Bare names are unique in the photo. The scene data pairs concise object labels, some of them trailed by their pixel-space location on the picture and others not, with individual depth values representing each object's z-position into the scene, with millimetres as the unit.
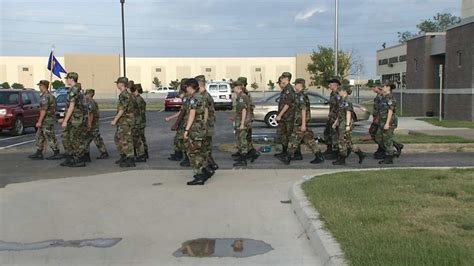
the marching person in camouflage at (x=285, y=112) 11492
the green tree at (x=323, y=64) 58438
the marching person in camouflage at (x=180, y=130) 10187
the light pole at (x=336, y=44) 28297
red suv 19200
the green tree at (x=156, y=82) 102688
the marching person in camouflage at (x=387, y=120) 11466
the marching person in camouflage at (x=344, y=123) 11250
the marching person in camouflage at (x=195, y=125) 9281
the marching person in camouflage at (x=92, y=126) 12398
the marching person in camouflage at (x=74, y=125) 11461
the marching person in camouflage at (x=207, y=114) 9556
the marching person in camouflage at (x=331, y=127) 11609
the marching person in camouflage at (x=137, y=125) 11805
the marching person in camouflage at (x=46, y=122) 12602
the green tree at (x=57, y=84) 82750
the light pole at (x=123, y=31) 36312
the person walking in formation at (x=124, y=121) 11375
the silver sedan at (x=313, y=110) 21203
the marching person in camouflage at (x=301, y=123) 11336
